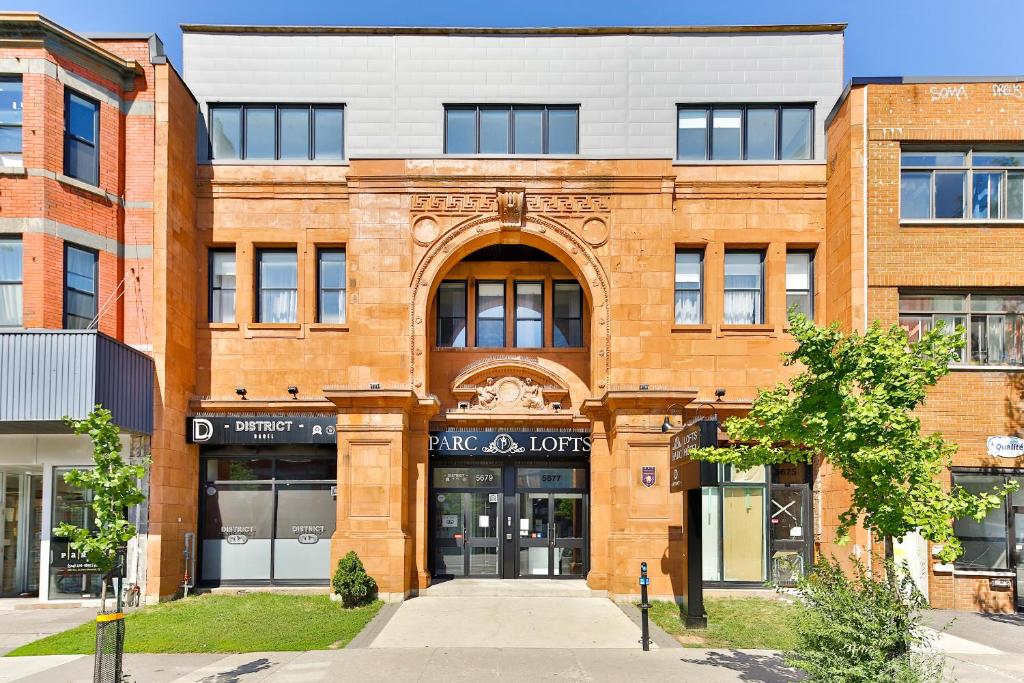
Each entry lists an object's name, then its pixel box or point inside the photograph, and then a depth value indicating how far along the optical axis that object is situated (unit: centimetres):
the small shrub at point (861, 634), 876
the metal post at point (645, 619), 1366
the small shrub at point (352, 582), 1733
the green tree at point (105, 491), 1023
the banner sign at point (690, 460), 1385
